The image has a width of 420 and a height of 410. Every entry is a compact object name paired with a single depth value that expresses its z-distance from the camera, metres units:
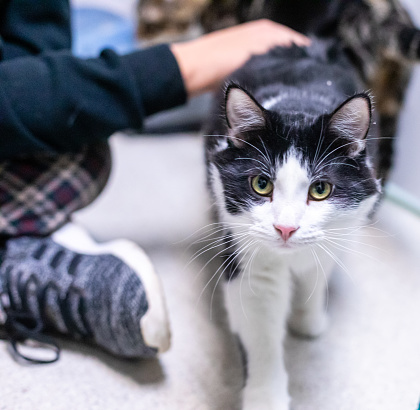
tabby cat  1.44
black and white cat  0.78
